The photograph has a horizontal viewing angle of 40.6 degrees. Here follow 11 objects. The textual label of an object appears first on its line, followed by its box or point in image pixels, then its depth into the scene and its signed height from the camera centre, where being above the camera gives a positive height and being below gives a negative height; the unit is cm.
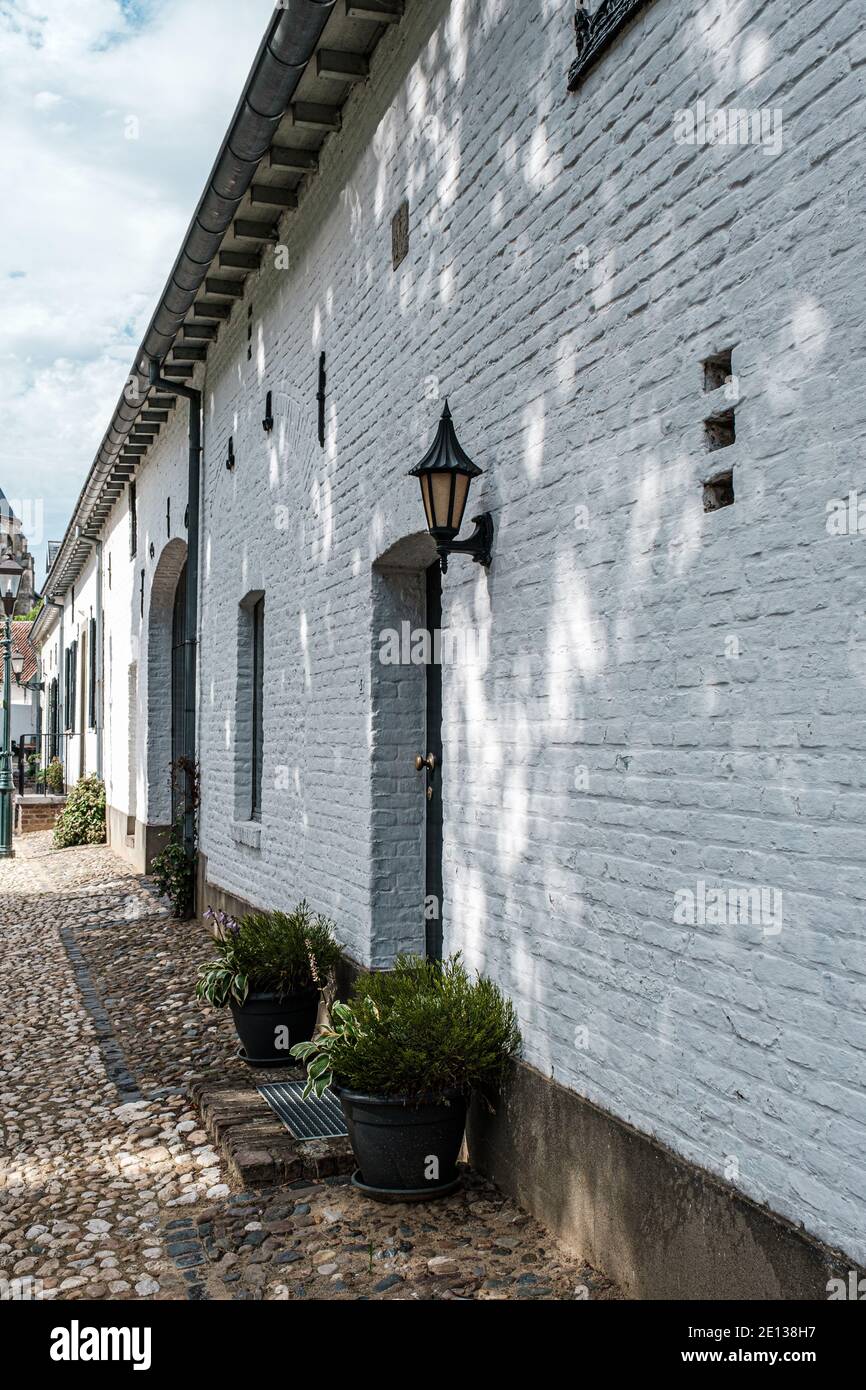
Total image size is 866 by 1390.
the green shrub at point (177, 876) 1025 -130
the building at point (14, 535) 3419 +608
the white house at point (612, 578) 258 +46
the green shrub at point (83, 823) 1769 -140
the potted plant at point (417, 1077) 396 -119
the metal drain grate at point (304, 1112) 468 -162
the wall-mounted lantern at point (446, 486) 423 +87
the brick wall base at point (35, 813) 2023 -144
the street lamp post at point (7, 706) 1581 +34
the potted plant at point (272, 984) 574 -126
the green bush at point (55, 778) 2456 -101
